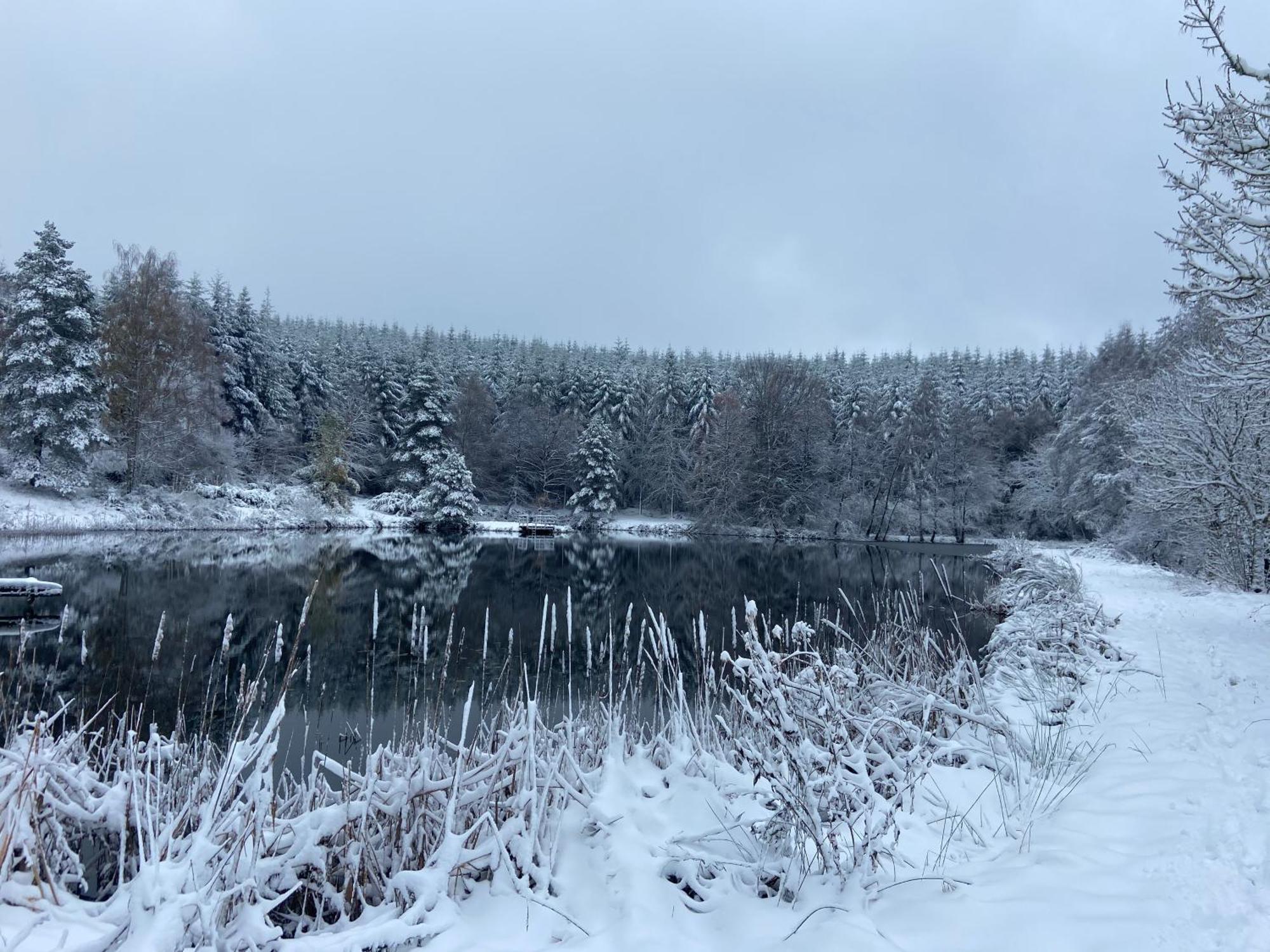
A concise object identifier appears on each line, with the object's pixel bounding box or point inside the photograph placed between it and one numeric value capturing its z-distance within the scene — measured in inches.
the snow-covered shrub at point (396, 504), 1456.7
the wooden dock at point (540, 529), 1475.1
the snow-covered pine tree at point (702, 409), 1811.0
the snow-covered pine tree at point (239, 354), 1398.9
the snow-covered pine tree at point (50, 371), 949.2
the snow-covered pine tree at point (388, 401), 1707.7
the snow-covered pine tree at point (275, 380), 1517.0
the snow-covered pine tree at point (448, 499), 1422.2
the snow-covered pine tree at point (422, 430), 1524.4
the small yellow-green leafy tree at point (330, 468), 1364.4
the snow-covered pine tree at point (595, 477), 1599.4
